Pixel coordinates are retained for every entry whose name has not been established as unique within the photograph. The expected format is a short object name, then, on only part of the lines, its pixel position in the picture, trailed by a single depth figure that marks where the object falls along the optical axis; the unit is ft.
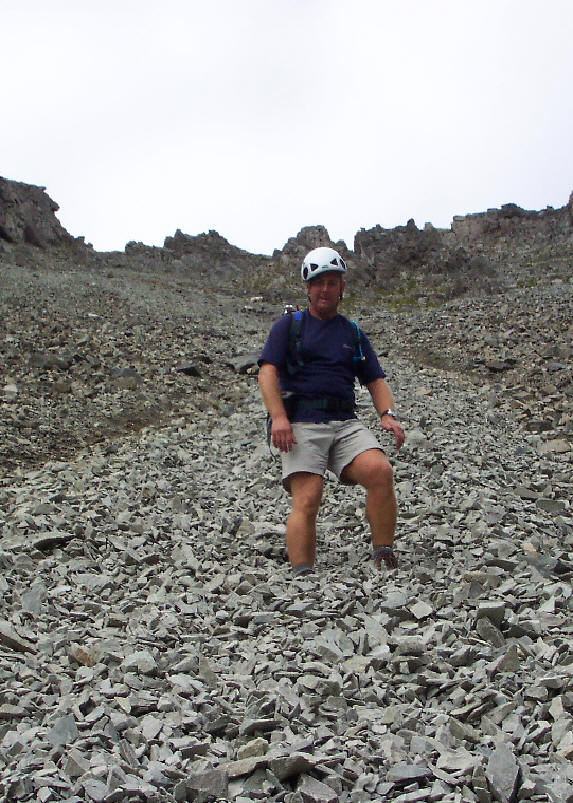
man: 20.08
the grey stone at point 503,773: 10.73
